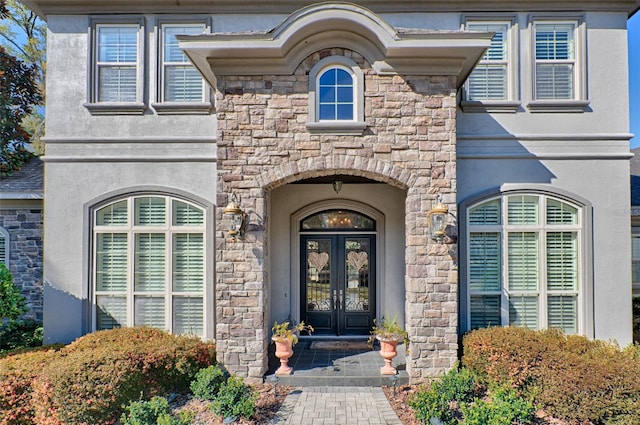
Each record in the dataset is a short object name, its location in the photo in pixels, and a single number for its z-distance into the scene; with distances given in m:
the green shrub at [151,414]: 4.34
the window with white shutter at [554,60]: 7.04
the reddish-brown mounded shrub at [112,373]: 4.79
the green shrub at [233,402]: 4.77
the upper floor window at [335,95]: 6.10
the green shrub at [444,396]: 4.61
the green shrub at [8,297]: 6.22
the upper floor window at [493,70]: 7.07
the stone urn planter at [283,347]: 6.04
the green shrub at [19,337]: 7.42
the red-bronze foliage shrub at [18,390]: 4.87
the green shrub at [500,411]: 4.21
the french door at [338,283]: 8.23
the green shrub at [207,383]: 5.13
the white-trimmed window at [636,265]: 8.70
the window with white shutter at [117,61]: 7.14
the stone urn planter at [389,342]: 6.01
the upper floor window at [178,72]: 7.14
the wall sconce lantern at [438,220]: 5.73
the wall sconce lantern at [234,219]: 5.78
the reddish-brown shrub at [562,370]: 4.65
